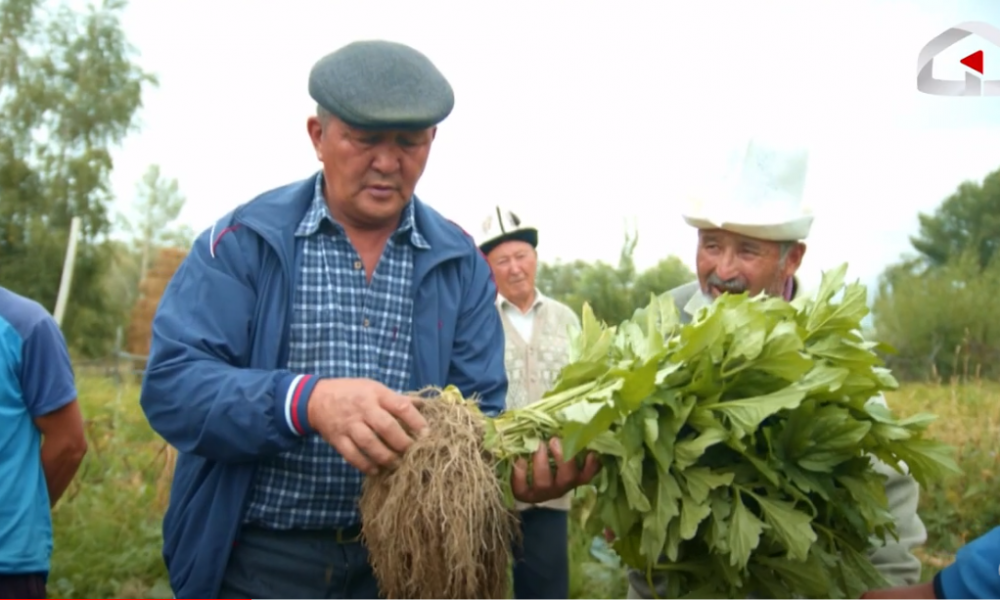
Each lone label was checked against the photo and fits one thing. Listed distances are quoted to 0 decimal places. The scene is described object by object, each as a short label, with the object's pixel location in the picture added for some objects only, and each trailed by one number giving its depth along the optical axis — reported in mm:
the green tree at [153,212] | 33688
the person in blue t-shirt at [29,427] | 3318
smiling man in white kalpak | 3229
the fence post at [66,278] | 10164
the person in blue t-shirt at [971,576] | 2229
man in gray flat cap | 2387
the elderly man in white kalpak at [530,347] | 5062
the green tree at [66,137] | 27516
